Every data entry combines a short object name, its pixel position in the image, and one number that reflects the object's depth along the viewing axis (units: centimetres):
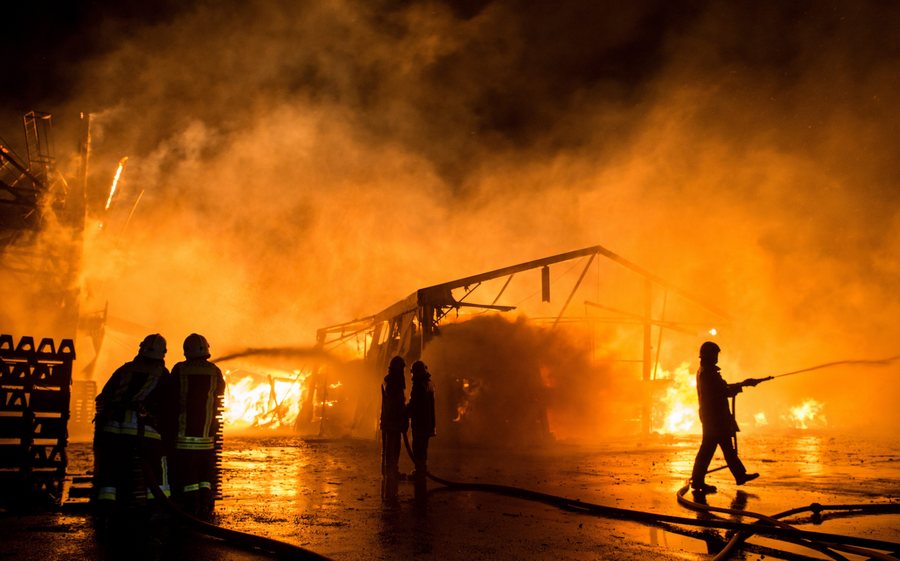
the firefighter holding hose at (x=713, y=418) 768
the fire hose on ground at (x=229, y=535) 426
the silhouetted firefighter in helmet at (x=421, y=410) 833
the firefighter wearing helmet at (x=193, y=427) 575
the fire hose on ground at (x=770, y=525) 446
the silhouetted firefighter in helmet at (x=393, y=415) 845
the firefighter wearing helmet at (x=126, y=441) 578
